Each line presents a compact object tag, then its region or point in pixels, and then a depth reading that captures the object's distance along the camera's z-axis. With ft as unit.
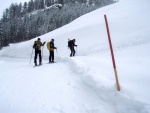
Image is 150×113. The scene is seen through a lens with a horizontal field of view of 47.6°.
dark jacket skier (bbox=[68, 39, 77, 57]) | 56.71
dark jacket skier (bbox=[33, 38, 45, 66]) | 46.20
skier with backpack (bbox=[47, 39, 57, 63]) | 49.14
